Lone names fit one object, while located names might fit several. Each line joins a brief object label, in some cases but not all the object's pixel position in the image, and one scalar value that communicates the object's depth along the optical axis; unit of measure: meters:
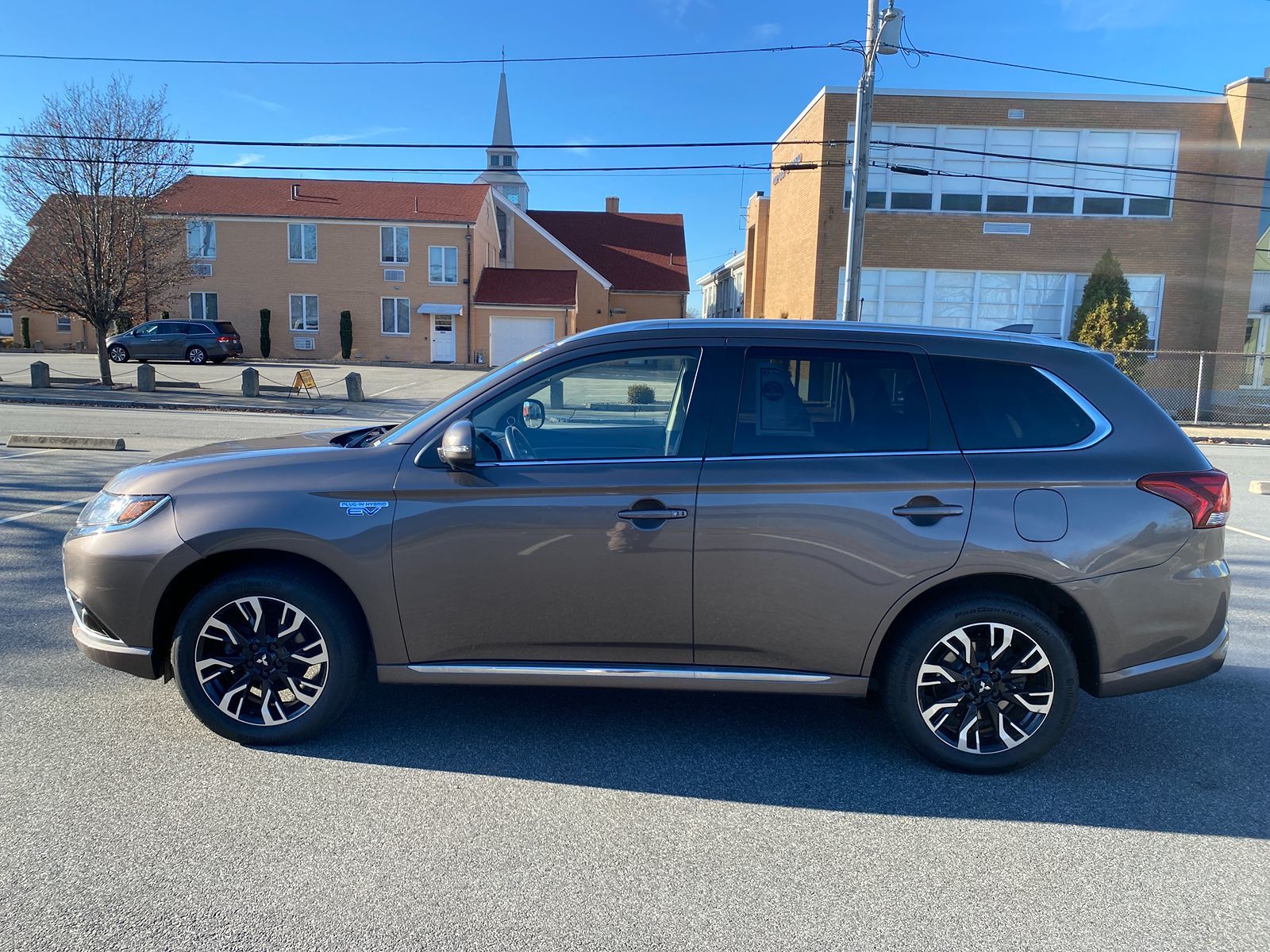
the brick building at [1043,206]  24.11
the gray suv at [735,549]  3.71
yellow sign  24.25
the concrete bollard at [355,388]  24.84
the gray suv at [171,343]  33.53
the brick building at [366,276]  39.66
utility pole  17.53
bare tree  22.53
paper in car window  3.86
